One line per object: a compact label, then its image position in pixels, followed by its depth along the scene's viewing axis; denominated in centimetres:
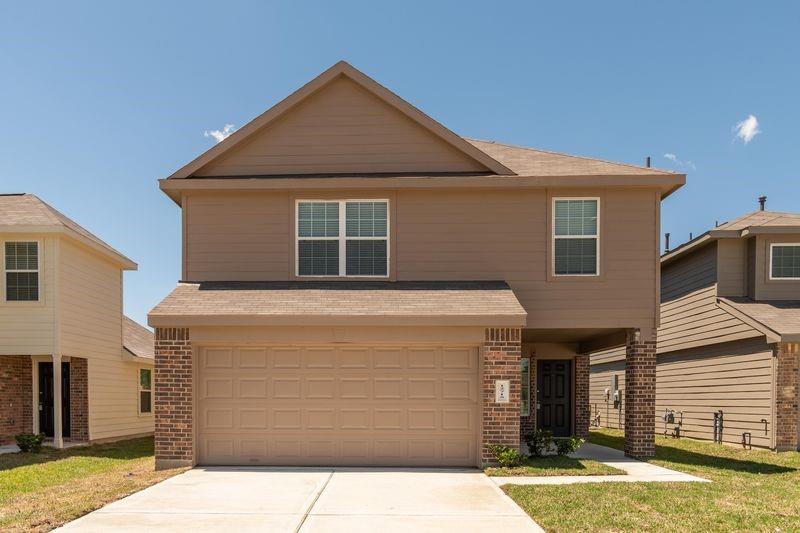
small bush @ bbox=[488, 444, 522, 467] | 964
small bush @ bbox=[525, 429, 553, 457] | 1062
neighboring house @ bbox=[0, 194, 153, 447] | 1340
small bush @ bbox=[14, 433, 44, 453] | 1260
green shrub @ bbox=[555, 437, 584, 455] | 1055
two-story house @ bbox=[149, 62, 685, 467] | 995
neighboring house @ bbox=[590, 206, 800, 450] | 1291
